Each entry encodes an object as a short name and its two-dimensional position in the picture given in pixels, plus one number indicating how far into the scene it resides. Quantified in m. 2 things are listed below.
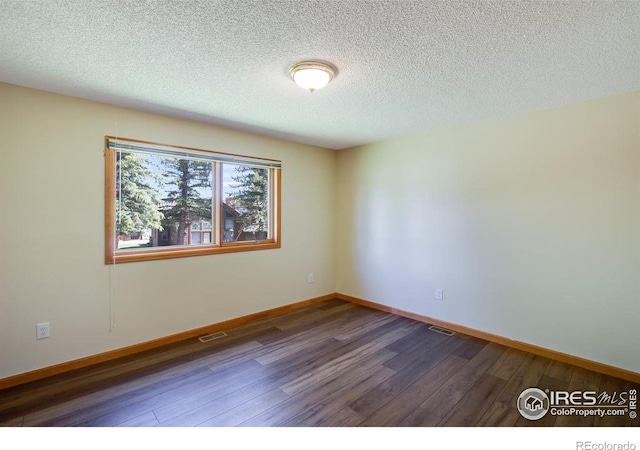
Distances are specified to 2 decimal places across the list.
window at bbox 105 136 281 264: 2.75
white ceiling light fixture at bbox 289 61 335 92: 1.94
